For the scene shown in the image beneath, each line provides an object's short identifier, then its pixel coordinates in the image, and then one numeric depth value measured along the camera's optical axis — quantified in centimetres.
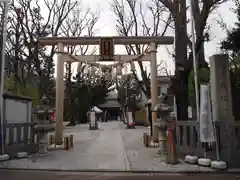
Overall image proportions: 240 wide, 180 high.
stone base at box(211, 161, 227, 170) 716
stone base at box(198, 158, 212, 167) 757
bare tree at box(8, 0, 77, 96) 2131
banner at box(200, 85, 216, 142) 746
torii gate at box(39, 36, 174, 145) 1216
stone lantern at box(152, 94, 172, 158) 970
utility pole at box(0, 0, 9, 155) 876
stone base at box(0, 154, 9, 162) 862
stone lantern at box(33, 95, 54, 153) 1004
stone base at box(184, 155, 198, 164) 796
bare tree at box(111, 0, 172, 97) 2385
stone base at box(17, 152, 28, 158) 916
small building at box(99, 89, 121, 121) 5959
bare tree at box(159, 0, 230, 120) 1159
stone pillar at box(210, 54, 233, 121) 772
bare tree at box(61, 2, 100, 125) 2606
